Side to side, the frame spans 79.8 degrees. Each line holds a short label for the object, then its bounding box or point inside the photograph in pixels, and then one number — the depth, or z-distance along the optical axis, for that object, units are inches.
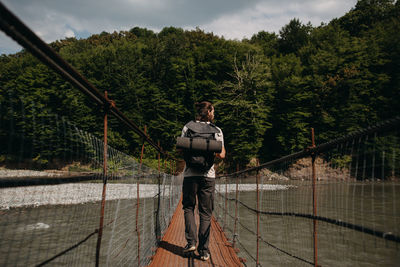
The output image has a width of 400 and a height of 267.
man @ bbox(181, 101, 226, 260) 83.2
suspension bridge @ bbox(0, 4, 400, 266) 27.1
